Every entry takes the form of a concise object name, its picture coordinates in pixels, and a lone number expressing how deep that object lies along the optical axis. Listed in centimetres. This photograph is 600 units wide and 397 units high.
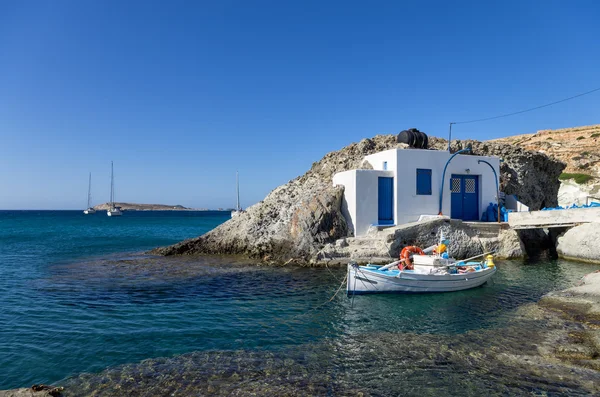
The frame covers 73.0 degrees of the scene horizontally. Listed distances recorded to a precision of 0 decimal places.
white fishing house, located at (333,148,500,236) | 2406
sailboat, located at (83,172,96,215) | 12522
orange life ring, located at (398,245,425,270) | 1647
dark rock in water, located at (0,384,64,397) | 731
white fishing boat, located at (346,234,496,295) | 1530
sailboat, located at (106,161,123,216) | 11400
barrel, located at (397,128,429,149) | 2808
